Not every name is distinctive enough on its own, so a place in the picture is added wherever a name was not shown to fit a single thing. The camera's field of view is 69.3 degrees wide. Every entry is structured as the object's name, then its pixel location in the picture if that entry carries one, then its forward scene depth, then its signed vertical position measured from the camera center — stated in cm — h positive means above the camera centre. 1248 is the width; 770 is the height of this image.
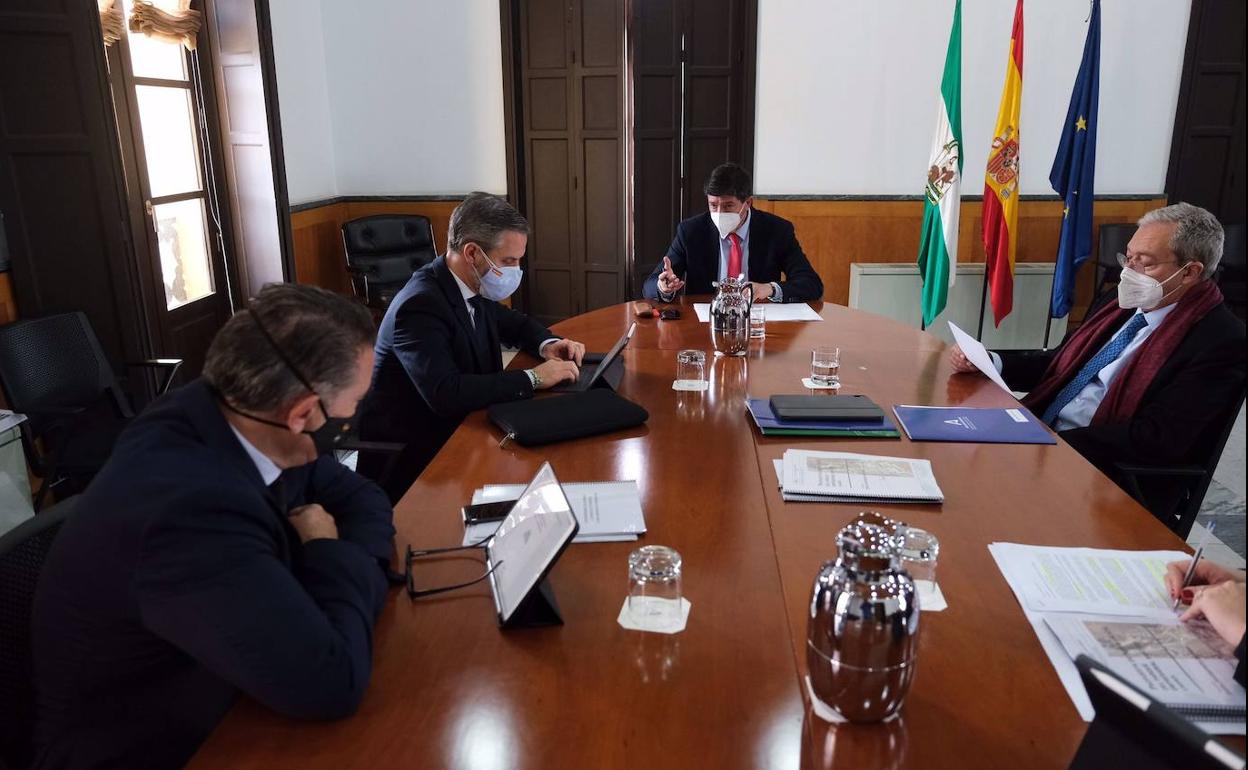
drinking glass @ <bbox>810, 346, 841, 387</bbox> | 249 -54
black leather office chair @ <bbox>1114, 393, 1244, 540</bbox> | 209 -77
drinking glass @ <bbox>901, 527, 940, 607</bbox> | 138 -59
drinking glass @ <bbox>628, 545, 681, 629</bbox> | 131 -61
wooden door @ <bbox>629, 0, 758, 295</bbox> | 527 +37
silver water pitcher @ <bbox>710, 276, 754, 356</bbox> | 276 -47
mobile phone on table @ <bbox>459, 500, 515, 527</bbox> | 160 -60
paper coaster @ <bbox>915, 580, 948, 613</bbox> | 133 -63
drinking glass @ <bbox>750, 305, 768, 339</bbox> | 301 -52
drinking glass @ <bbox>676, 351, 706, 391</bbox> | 254 -57
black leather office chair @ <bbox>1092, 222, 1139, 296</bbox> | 500 -46
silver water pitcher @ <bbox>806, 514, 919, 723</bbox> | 103 -52
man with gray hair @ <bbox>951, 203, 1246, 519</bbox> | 215 -51
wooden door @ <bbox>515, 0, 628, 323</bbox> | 539 +9
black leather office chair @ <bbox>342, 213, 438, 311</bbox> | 523 -49
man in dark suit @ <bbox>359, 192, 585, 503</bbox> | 228 -46
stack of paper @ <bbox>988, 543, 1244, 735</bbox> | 109 -62
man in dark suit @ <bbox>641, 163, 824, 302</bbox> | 363 -35
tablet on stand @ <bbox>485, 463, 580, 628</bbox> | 122 -54
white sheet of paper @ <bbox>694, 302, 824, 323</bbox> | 333 -54
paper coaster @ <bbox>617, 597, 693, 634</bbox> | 127 -63
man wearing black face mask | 104 -48
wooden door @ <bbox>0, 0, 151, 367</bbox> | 319 +1
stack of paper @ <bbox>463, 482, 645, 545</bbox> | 155 -61
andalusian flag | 478 -13
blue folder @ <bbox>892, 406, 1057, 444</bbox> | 205 -60
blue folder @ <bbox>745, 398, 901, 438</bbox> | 207 -60
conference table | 104 -64
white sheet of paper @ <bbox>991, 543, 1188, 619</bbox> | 131 -62
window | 407 +7
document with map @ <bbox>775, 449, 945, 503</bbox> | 171 -60
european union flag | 468 -5
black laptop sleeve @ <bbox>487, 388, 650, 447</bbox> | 201 -56
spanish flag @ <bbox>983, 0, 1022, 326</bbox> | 476 -18
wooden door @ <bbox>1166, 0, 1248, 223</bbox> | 495 +29
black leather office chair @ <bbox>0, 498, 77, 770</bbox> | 117 -61
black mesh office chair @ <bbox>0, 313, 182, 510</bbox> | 282 -73
